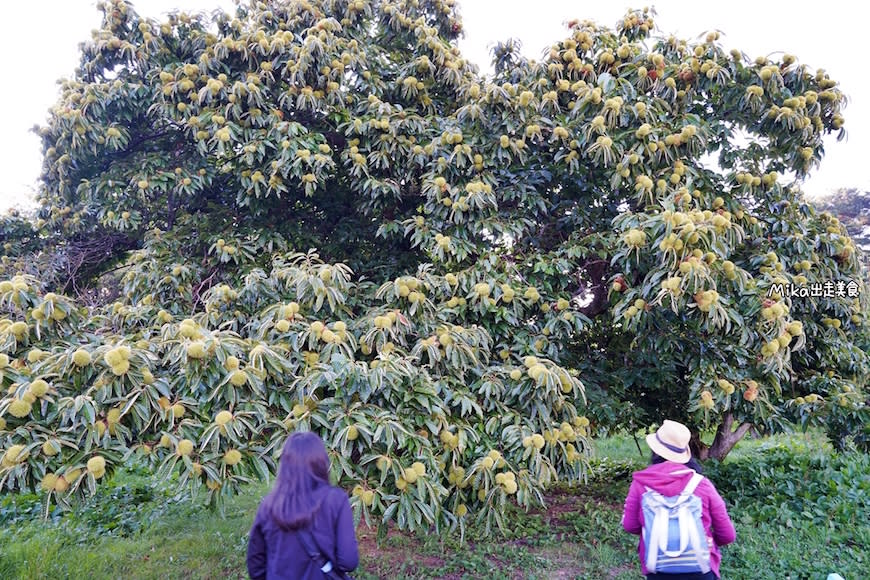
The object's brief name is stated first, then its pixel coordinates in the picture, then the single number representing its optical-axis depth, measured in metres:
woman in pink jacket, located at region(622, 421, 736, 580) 1.83
